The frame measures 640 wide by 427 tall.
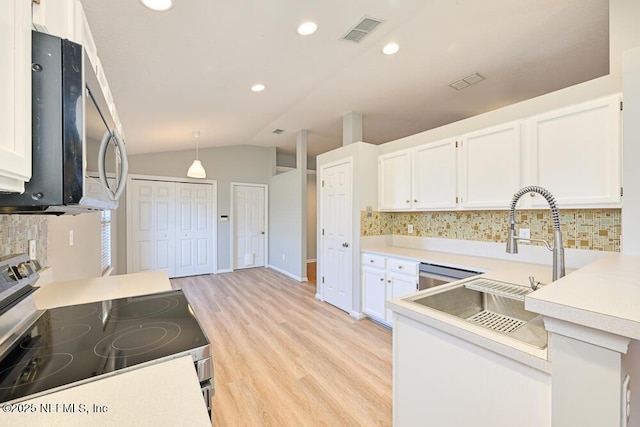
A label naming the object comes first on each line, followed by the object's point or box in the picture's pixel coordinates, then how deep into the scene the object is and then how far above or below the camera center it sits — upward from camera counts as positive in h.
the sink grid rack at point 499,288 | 1.43 -0.43
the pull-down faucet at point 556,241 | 1.28 -0.14
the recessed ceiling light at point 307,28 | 1.92 +1.34
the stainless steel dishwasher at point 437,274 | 2.34 -0.56
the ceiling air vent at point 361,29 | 1.95 +1.38
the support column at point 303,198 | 4.94 +0.27
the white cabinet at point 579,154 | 1.76 +0.41
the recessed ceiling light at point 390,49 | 2.28 +1.41
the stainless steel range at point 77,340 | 0.72 -0.42
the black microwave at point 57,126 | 0.55 +0.18
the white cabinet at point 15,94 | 0.46 +0.22
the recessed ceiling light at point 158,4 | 1.48 +1.16
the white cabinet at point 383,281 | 2.74 -0.75
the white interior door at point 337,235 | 3.44 -0.30
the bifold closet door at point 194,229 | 5.34 -0.31
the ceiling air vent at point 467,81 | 2.78 +1.39
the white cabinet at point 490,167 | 2.24 +0.40
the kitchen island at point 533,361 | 0.71 -0.50
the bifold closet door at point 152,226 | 4.94 -0.23
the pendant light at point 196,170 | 4.35 +0.70
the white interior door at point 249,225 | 5.89 -0.26
